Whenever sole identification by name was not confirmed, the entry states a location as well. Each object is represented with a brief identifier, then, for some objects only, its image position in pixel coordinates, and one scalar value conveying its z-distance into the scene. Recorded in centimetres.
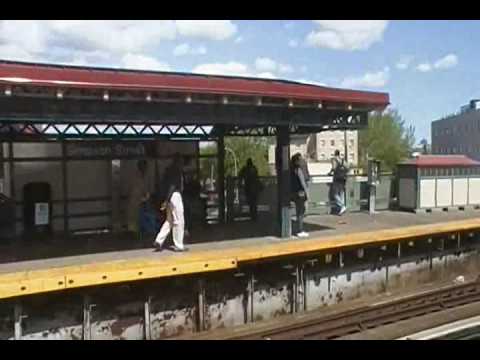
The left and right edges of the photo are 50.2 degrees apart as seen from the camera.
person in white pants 953
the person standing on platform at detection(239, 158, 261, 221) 1417
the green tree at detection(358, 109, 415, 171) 5887
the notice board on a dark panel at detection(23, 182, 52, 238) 1117
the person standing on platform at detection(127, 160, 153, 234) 1155
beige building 8794
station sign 1184
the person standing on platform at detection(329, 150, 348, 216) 1534
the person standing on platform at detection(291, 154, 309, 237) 1170
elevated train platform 731
